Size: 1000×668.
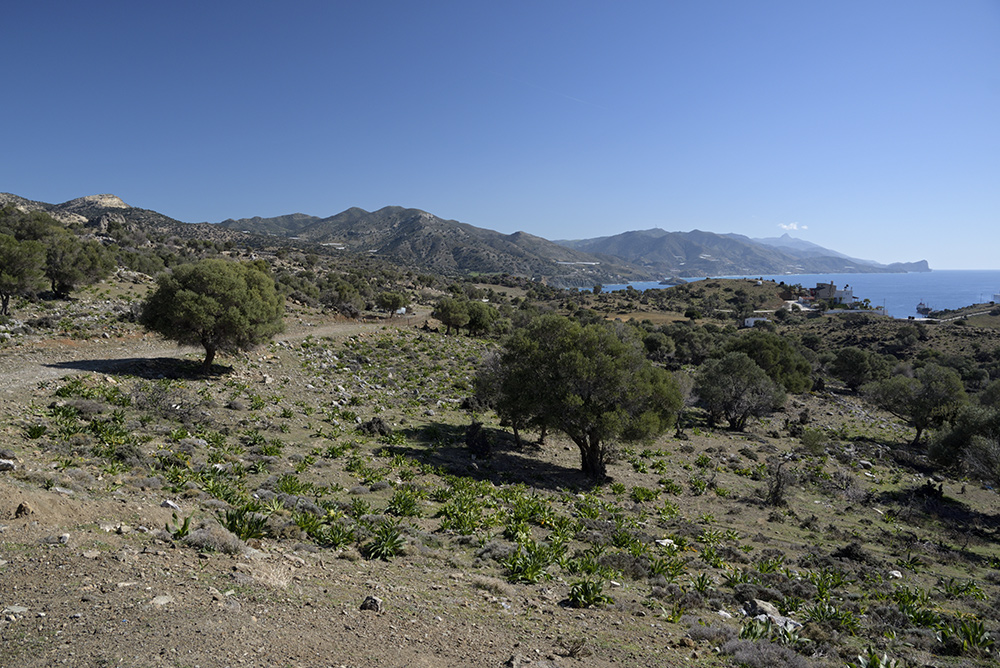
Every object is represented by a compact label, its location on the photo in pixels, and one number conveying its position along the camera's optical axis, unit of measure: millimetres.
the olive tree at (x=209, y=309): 19281
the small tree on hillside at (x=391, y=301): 52875
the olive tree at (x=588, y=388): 16578
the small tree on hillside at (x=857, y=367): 48653
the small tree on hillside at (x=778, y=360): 37500
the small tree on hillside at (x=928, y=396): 29906
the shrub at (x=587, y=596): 7387
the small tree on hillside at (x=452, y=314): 45156
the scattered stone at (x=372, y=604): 6160
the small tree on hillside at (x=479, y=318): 47219
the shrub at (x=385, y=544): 8312
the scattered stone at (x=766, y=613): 7561
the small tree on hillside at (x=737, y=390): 28734
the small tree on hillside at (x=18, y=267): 24062
